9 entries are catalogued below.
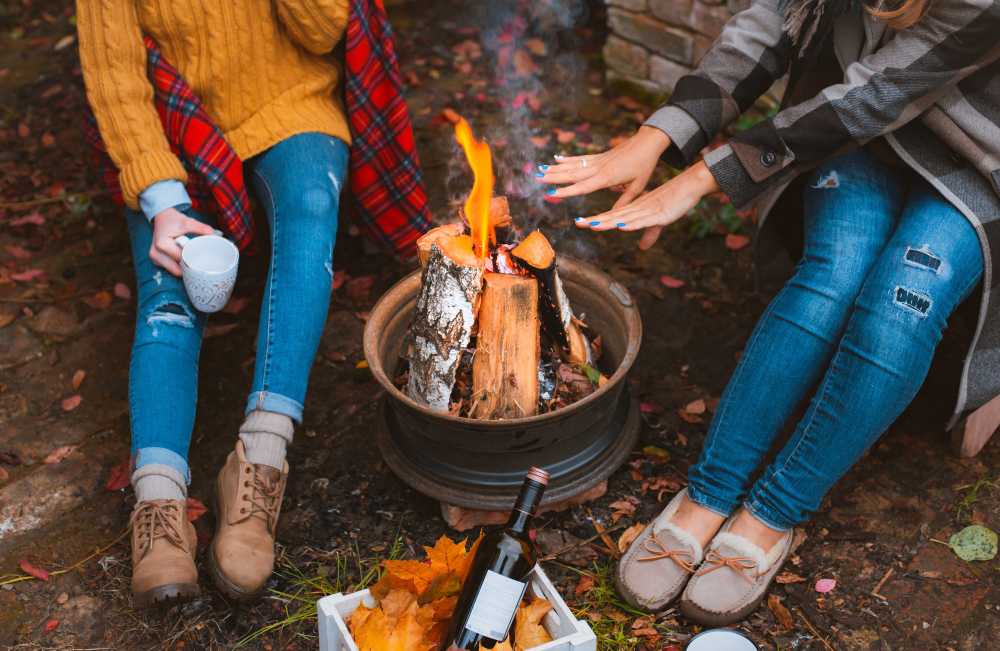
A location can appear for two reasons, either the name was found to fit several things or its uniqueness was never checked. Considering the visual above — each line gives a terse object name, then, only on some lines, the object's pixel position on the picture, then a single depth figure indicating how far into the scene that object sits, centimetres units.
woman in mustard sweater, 221
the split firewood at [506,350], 218
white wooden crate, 171
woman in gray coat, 202
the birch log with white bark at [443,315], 215
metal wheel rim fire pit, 222
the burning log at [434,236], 225
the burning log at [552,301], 223
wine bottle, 170
